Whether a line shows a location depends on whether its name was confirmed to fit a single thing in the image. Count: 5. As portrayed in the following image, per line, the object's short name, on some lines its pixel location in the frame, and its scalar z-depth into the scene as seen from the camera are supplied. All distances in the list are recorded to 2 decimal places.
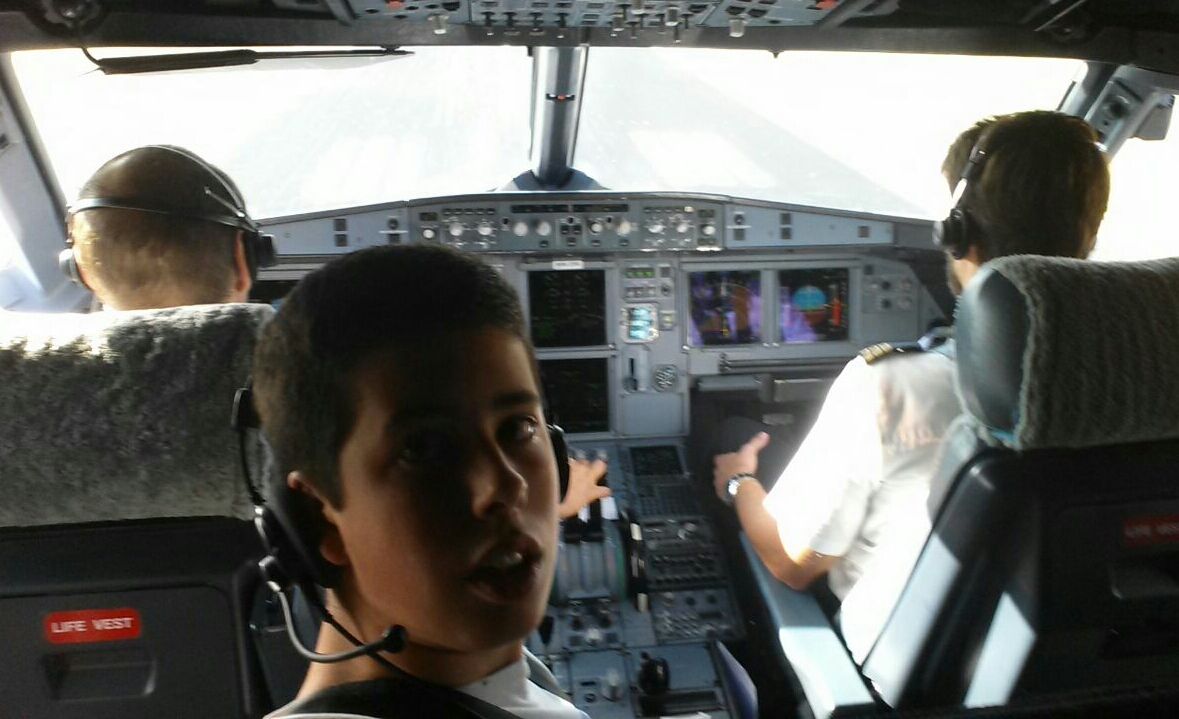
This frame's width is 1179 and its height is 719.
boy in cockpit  0.67
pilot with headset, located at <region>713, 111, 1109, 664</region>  1.50
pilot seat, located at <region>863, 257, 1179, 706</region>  1.10
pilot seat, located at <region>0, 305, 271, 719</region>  1.04
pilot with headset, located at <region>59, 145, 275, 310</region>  1.38
